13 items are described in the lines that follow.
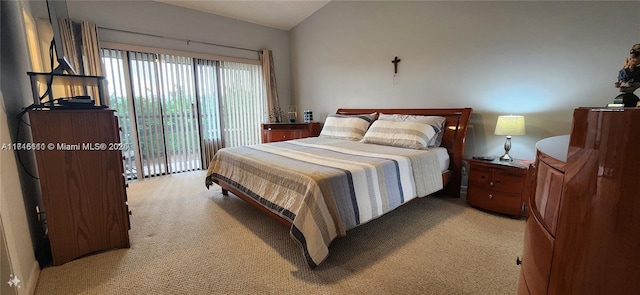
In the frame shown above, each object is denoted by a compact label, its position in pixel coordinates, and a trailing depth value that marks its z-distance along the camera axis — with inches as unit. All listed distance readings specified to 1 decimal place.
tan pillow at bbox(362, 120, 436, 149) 105.2
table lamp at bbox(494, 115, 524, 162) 91.4
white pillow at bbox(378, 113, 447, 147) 109.4
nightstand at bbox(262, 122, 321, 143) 174.6
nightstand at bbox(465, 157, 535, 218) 89.1
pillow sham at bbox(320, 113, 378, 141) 133.3
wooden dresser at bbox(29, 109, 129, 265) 63.9
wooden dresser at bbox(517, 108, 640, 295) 17.3
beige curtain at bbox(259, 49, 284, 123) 192.1
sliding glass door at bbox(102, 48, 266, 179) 144.9
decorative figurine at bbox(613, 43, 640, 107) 41.6
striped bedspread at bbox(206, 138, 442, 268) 64.4
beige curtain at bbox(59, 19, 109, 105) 123.6
